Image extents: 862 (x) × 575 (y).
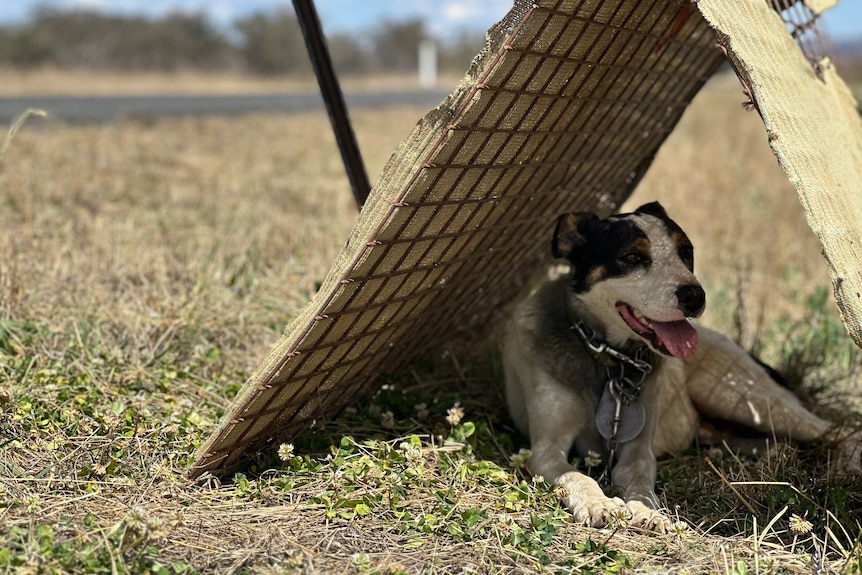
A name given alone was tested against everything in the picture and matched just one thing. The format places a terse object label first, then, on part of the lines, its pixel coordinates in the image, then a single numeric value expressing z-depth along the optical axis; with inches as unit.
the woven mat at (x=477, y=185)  117.8
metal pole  169.0
